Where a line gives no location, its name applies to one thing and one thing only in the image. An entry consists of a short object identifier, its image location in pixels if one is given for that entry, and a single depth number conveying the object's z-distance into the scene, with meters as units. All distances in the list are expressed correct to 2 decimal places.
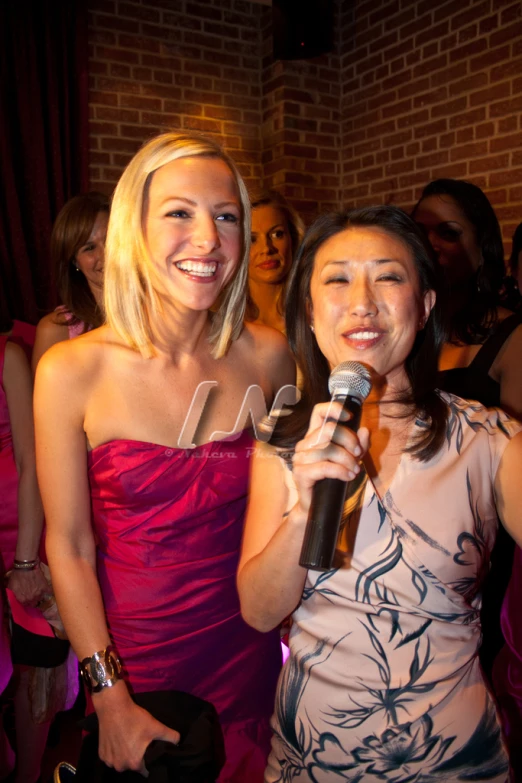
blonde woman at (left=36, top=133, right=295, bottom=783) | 1.41
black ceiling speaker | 3.89
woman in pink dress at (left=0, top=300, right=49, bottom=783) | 2.11
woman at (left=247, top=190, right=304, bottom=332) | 3.09
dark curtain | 3.87
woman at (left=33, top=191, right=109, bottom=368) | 2.82
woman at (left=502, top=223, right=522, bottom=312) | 2.39
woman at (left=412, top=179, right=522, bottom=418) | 2.23
